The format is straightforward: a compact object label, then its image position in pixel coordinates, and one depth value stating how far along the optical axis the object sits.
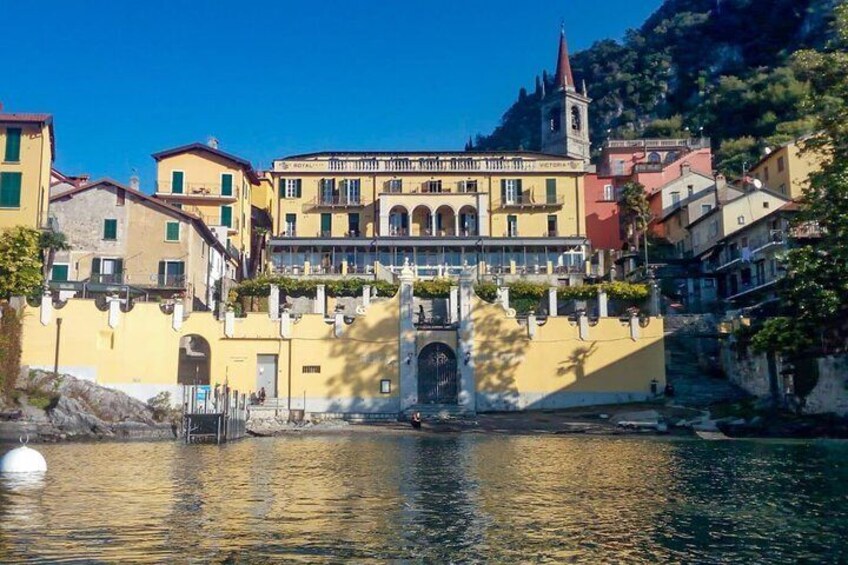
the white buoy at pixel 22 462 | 23.75
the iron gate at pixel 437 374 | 45.91
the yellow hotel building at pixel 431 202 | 66.06
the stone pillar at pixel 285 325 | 45.41
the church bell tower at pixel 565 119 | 106.81
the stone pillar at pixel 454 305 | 48.41
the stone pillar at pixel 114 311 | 43.75
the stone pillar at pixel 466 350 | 45.53
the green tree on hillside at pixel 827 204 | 35.62
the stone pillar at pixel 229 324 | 45.06
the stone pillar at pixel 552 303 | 50.97
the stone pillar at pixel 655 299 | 52.53
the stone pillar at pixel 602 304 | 50.36
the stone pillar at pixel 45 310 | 42.94
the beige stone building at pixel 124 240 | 51.22
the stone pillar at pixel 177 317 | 44.31
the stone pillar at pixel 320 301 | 49.47
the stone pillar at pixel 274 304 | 45.73
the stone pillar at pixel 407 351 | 45.19
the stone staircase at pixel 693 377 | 43.84
